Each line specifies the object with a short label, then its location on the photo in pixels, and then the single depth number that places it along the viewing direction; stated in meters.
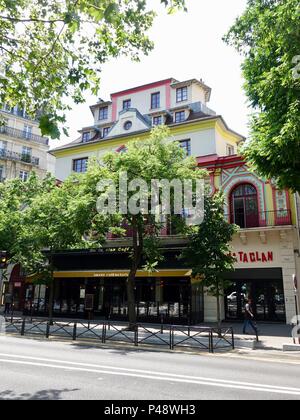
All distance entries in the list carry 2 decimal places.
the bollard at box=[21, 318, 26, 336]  16.38
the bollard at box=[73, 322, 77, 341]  15.21
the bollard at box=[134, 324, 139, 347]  14.12
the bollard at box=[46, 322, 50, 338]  15.99
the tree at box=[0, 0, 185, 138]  8.01
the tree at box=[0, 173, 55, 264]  22.58
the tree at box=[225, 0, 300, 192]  9.95
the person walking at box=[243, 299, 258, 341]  16.75
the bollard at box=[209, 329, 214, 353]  12.82
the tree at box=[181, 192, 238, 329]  16.83
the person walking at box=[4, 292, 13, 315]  28.30
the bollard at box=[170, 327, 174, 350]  13.44
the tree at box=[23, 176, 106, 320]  17.11
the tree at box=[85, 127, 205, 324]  16.56
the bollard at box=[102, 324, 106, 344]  14.64
